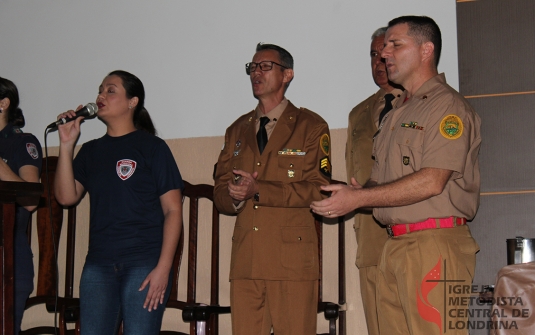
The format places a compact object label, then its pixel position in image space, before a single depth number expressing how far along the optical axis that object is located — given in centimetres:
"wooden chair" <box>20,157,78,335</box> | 367
